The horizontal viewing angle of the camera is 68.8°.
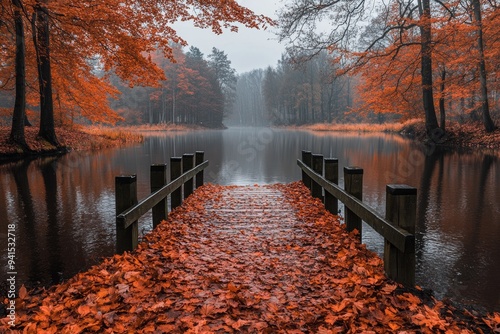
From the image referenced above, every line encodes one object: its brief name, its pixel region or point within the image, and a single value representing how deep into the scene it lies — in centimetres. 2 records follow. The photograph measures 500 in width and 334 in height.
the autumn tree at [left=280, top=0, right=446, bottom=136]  1798
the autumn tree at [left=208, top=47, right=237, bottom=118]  8500
